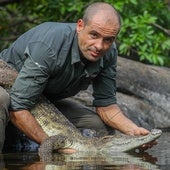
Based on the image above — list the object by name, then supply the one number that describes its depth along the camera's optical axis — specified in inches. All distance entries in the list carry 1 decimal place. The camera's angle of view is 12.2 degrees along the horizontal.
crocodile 346.1
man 337.7
